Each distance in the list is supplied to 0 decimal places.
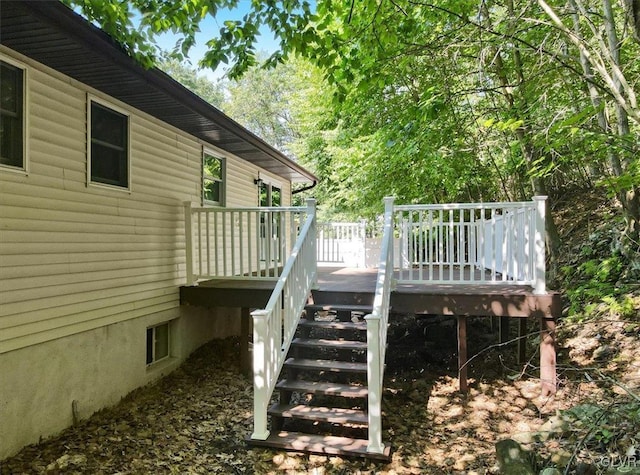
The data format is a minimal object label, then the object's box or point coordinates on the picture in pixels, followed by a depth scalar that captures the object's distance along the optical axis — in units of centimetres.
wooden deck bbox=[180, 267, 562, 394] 511
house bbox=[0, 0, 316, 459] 374
